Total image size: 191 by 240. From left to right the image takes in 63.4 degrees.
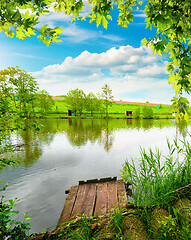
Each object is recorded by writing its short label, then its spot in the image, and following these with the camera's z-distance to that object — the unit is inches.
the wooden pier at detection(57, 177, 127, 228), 188.8
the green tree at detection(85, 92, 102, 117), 2342.5
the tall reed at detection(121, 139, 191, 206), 147.0
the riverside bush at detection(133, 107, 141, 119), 2407.7
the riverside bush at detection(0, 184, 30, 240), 144.6
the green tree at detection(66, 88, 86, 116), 2342.5
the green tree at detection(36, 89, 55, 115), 2148.1
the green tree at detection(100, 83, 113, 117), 2291.2
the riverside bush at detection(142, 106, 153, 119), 2398.4
